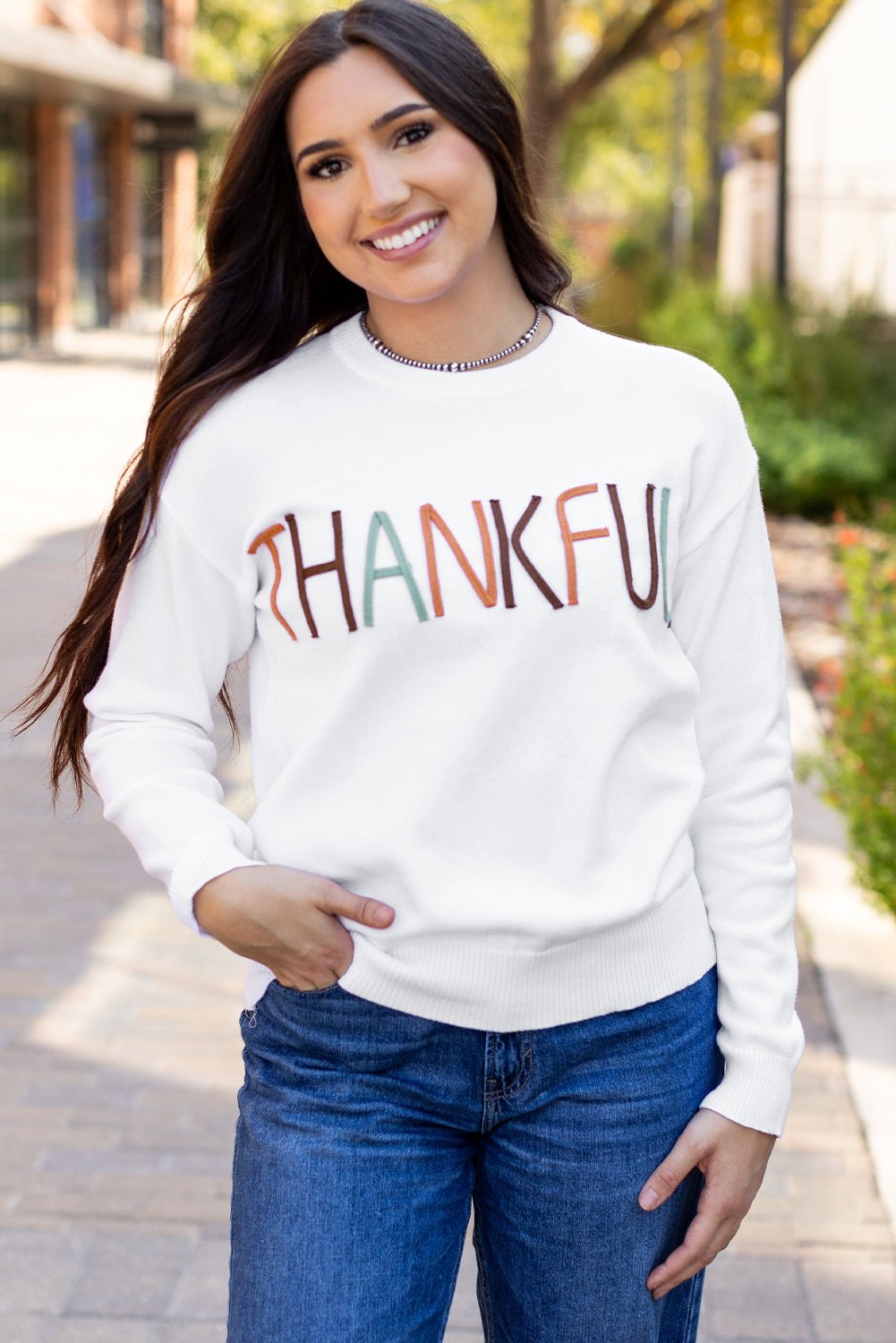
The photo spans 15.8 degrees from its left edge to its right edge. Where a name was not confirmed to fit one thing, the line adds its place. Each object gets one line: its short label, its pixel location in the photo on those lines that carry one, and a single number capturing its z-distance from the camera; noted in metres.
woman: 3.16
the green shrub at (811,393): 21.22
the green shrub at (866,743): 7.85
